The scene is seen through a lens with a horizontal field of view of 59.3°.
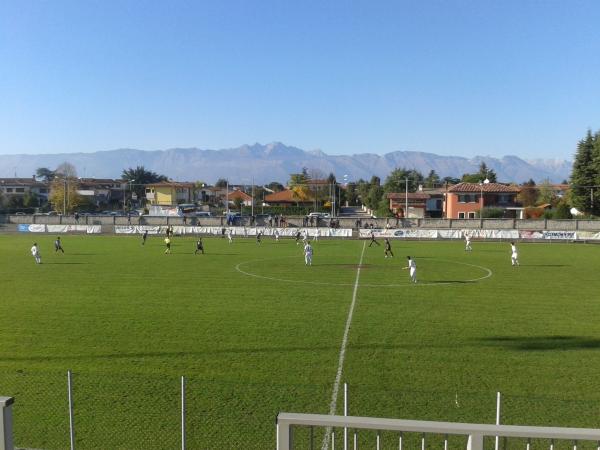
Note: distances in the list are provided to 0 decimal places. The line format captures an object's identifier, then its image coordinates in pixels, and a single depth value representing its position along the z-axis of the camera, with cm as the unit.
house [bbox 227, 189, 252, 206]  11791
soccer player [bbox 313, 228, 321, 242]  5675
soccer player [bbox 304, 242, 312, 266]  3378
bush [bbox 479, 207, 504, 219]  7656
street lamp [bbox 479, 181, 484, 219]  7538
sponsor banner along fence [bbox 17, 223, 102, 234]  6279
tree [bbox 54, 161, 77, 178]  12834
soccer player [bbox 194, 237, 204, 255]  4080
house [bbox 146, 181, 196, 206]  11375
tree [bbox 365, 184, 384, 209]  10506
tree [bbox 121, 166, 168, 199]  13462
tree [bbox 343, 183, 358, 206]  13026
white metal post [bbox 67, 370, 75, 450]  806
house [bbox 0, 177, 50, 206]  10890
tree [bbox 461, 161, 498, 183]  11698
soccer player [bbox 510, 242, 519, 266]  3338
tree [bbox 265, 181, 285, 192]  16325
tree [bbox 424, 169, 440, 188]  14025
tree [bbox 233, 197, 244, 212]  11386
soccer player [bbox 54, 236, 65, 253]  4081
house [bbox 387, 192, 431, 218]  9118
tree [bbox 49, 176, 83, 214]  9582
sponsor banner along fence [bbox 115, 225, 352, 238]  5928
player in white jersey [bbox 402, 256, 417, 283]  2620
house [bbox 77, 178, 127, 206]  11919
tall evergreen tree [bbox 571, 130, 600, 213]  7244
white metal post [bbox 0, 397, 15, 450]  502
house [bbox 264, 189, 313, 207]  10962
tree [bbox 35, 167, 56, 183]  14576
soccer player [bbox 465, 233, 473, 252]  4390
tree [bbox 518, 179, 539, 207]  10031
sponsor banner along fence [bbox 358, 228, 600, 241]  5331
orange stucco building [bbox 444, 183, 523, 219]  8075
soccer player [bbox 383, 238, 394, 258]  3910
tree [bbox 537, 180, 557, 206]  9762
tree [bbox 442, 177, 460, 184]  14199
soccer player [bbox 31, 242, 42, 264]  3400
